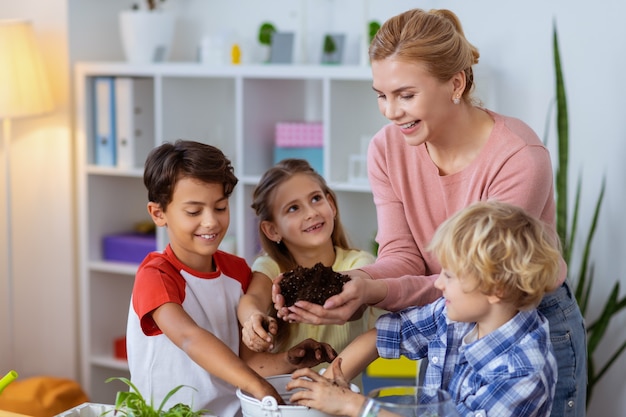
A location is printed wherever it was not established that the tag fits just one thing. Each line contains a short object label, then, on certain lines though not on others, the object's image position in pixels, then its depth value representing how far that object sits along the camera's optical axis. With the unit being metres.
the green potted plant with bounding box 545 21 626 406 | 3.27
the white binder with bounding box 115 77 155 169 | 3.88
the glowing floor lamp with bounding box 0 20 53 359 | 3.70
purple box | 3.97
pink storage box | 3.67
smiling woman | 1.87
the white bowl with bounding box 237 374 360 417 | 1.53
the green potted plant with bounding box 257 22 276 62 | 3.78
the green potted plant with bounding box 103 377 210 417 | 1.59
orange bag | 3.61
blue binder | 3.91
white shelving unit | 3.62
